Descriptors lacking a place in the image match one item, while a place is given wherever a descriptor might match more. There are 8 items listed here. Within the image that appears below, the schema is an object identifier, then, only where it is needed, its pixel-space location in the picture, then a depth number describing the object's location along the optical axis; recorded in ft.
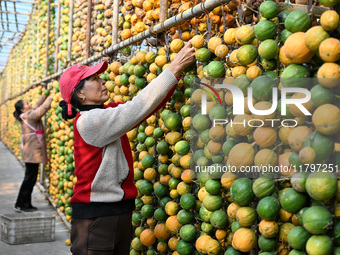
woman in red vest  8.01
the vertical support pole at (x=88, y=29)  18.15
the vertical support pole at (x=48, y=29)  29.01
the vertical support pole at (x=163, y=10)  10.68
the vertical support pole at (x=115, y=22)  14.80
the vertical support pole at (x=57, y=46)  25.45
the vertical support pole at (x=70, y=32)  21.63
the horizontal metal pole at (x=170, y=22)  8.25
